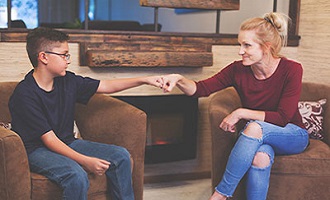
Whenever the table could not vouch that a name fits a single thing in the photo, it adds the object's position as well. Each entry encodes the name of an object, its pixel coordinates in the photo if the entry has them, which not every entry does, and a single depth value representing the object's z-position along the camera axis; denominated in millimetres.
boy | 2059
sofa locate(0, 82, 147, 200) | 1945
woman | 2334
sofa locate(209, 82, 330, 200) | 2441
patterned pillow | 2844
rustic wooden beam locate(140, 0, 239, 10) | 3076
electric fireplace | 3289
